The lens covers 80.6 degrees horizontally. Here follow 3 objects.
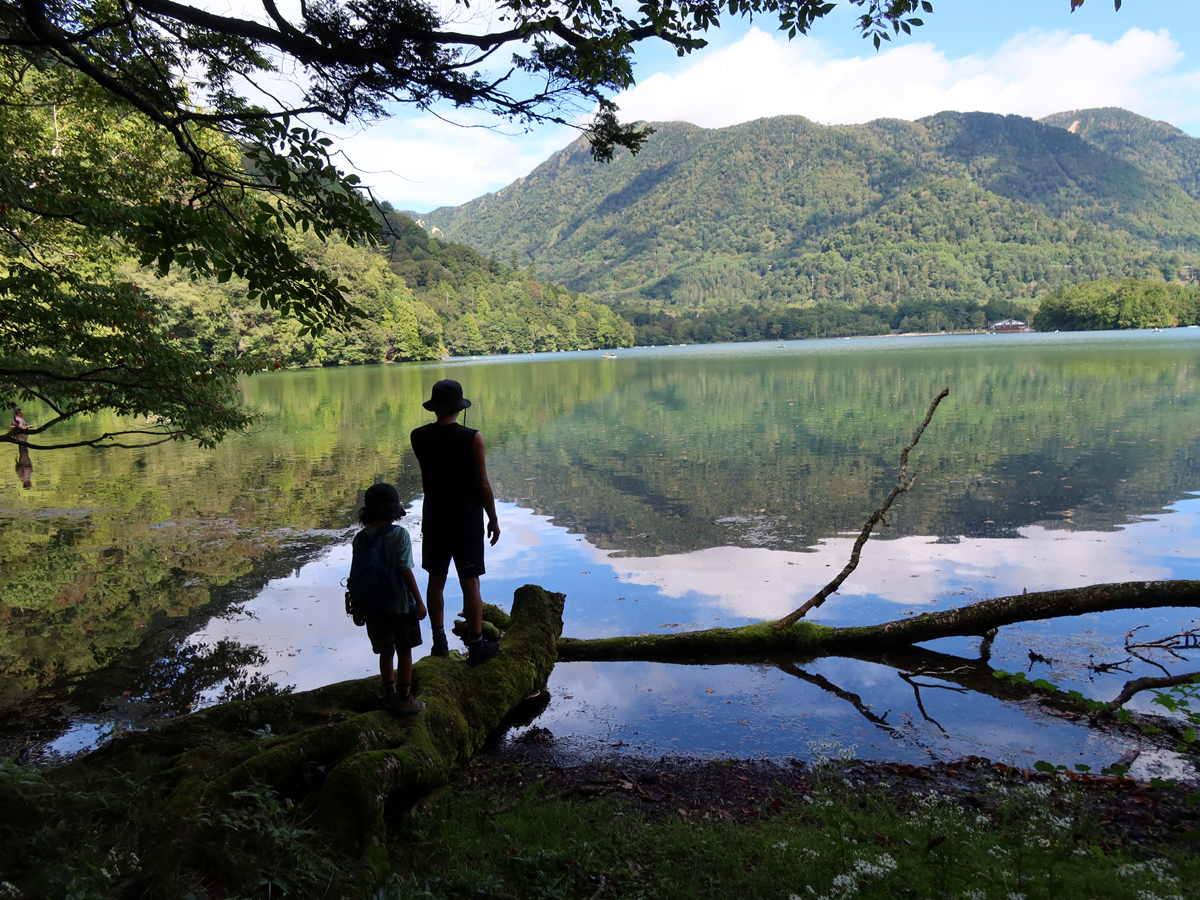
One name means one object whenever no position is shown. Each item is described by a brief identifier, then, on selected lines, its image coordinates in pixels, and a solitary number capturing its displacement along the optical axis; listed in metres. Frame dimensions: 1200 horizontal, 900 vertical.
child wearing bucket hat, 4.47
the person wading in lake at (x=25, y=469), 16.34
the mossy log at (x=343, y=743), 3.36
